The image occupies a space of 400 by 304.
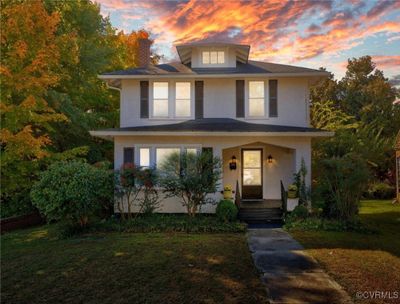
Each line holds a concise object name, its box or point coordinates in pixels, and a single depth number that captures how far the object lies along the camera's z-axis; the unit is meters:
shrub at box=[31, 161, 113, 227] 10.47
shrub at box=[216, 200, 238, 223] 11.70
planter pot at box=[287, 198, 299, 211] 12.65
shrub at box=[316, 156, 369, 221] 10.95
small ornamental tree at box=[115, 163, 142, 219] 11.91
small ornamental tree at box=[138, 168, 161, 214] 12.04
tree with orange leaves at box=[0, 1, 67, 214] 11.38
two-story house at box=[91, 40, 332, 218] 13.53
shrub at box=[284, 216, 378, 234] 10.56
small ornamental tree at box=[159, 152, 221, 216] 11.44
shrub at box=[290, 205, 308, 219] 11.77
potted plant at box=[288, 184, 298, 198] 12.65
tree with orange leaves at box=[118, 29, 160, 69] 22.59
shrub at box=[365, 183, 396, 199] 23.00
